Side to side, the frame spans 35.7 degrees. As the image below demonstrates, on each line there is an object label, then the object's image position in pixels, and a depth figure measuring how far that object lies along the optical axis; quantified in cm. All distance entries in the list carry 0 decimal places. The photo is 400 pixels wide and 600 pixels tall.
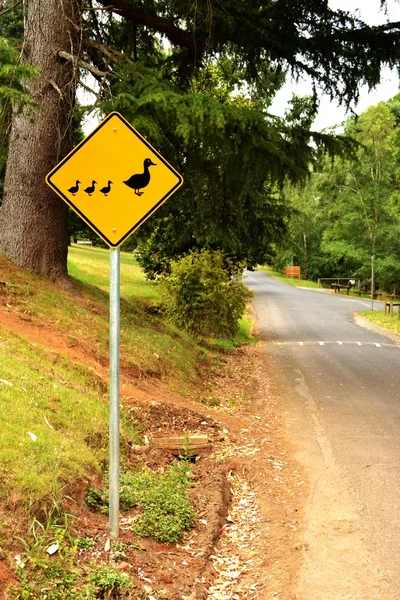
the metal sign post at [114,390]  442
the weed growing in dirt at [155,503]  479
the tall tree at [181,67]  1019
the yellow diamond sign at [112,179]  446
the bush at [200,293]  1844
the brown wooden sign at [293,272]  7356
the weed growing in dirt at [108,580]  374
